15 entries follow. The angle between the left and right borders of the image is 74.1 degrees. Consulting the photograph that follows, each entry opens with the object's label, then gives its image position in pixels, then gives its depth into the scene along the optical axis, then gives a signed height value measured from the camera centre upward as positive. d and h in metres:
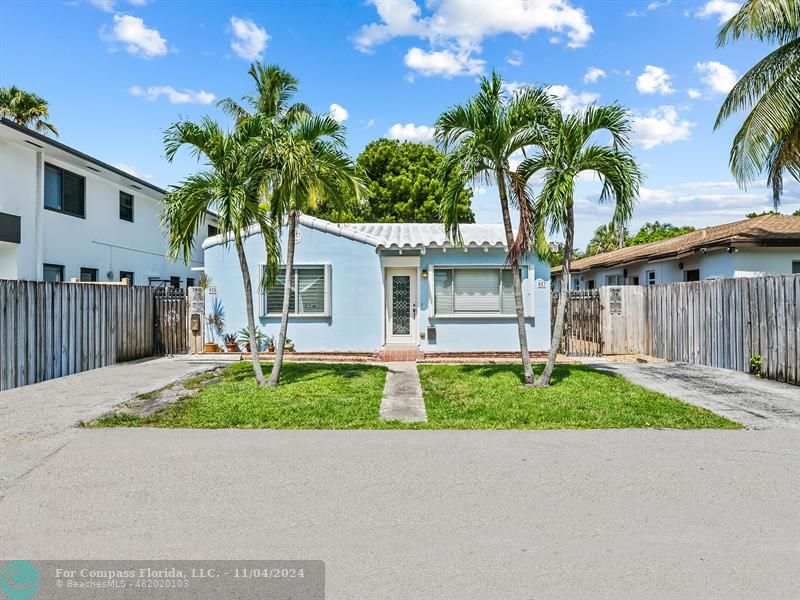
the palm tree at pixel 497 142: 9.30 +2.92
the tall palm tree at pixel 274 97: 10.59 +4.63
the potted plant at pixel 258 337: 14.61 -0.80
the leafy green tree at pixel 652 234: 36.94 +5.26
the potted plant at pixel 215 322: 14.96 -0.36
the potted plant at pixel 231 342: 14.89 -0.93
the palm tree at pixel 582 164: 9.04 +2.43
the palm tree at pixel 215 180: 9.13 +2.29
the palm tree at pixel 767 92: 10.98 +4.67
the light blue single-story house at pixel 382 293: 14.64 +0.38
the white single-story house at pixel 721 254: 14.30 +1.49
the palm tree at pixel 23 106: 23.75 +9.33
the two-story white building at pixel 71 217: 13.65 +2.89
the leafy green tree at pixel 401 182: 31.94 +7.58
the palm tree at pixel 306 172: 9.07 +2.43
